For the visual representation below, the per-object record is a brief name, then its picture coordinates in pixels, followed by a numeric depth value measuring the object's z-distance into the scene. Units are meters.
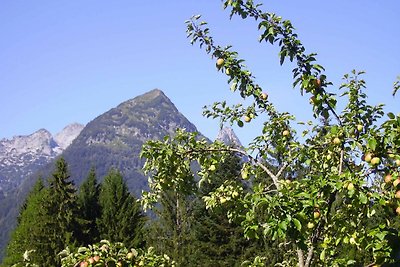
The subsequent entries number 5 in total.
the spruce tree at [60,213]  28.48
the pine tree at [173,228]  25.95
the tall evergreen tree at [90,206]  31.99
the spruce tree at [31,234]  28.02
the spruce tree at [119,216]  30.62
